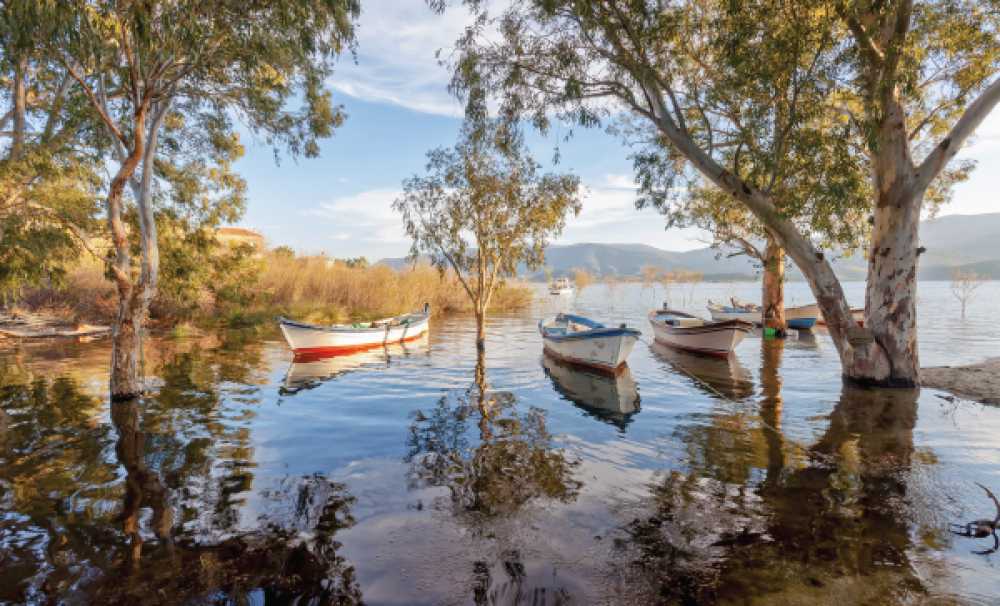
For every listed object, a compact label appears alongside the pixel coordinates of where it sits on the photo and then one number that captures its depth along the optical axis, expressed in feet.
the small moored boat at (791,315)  88.43
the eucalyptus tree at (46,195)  34.78
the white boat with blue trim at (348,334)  53.11
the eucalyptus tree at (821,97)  31.89
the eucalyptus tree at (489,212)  57.52
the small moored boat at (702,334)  53.93
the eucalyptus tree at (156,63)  24.13
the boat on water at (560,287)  255.09
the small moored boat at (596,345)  44.80
